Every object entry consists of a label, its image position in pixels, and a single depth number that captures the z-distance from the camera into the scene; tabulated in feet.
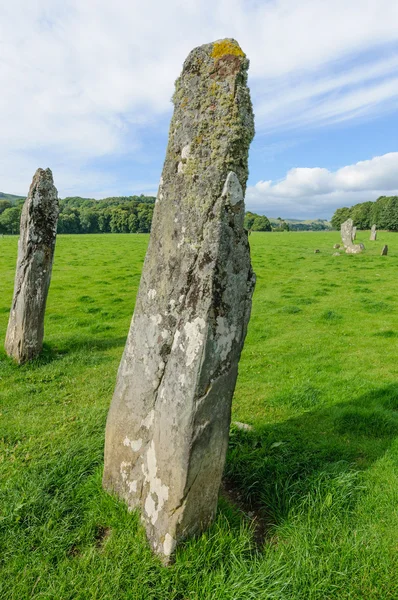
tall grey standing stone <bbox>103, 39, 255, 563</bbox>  11.60
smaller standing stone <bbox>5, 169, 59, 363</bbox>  29.48
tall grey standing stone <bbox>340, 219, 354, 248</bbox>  111.45
